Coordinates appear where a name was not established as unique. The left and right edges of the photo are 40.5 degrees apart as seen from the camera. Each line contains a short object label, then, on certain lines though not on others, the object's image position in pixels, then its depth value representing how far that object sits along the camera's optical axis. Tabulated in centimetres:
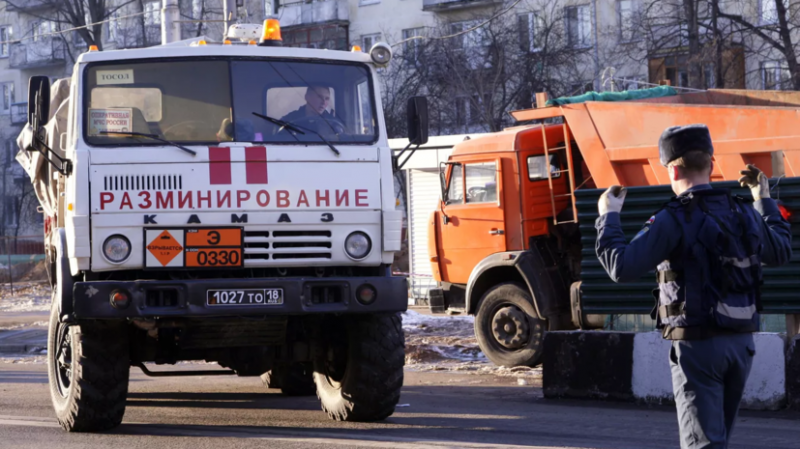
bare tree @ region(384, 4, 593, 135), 3147
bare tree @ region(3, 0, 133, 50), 4075
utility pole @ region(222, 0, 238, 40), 1670
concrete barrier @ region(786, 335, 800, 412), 850
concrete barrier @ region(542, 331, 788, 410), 858
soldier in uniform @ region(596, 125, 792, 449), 405
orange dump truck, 1035
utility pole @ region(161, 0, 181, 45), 1689
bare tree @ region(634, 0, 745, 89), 2675
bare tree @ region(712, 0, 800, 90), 2627
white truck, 719
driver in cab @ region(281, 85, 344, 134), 776
